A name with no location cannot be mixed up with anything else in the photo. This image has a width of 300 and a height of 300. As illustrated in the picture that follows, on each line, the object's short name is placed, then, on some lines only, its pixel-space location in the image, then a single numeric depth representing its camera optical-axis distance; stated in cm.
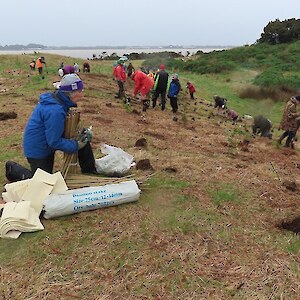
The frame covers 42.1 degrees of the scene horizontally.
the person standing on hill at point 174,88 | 1299
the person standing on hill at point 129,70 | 2098
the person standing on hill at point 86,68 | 2231
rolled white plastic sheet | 439
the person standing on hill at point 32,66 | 2223
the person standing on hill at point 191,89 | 1861
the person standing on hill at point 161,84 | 1271
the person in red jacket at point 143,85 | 1271
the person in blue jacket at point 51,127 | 438
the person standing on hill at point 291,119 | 975
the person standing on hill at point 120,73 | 1334
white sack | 561
